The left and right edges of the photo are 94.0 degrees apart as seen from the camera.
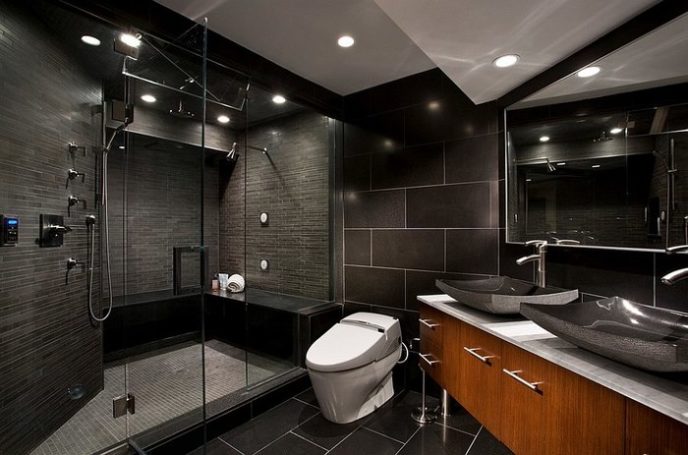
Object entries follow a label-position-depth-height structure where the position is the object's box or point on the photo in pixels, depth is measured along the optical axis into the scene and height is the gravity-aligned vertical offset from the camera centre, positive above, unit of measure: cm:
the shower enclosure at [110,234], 166 -2
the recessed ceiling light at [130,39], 173 +104
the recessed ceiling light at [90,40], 182 +109
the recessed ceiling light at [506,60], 165 +87
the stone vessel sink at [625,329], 83 -35
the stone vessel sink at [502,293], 145 -35
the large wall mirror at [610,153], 131 +36
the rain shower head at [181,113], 190 +70
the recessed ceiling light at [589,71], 155 +76
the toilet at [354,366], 196 -88
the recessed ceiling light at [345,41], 206 +123
